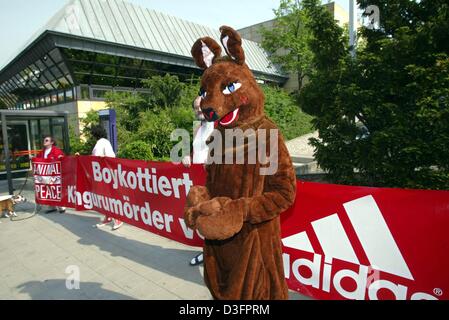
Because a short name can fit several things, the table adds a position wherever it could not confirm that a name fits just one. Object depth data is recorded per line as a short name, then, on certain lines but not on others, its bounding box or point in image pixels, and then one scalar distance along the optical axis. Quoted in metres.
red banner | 2.19
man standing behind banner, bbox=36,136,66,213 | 6.61
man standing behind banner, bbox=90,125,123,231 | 5.71
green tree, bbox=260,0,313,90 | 26.81
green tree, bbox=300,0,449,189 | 4.00
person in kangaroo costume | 1.91
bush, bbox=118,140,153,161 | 9.58
